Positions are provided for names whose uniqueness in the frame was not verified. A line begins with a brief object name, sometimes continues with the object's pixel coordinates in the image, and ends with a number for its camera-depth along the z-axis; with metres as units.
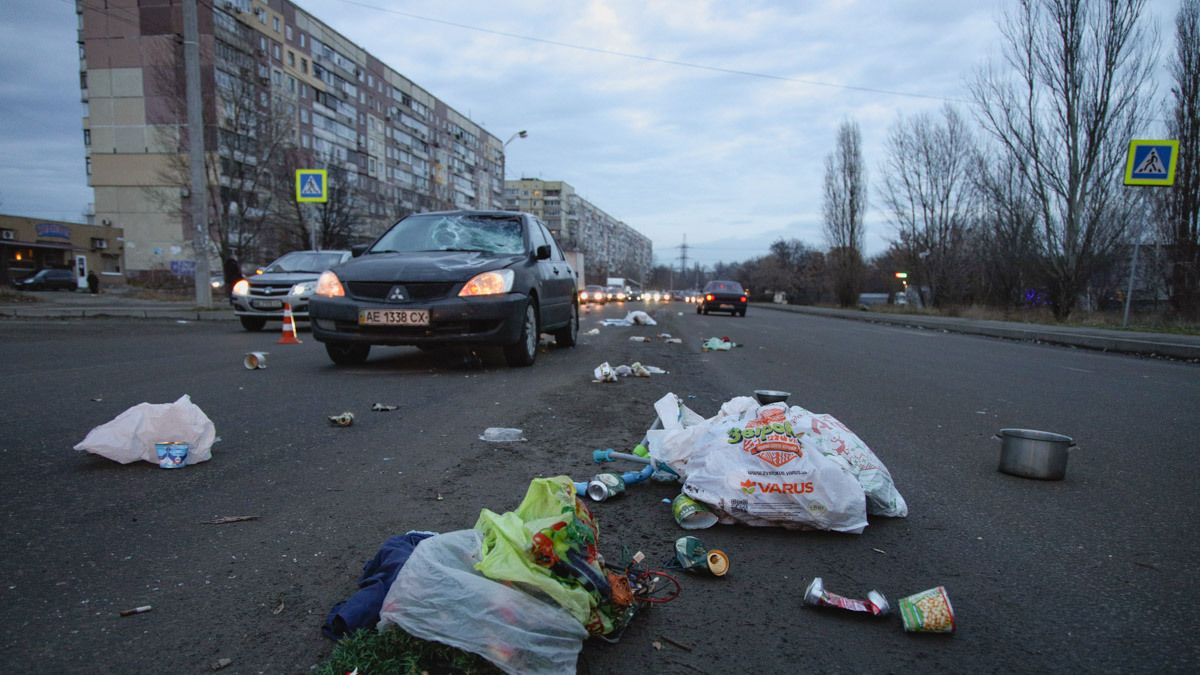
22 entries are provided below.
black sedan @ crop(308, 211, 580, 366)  5.78
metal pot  3.12
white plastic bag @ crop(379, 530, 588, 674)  1.39
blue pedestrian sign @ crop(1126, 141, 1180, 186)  13.04
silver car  11.41
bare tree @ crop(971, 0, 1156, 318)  19.33
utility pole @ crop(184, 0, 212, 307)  14.18
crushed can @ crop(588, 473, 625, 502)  2.64
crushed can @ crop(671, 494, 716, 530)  2.39
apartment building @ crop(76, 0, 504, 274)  22.58
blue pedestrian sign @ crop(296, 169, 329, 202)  14.97
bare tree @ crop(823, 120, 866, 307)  41.72
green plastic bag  1.48
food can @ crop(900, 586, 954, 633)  1.69
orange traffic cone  9.46
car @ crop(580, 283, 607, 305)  41.75
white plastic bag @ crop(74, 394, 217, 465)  2.93
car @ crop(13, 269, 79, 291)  36.16
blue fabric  1.55
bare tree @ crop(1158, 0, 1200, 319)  17.92
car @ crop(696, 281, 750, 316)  25.62
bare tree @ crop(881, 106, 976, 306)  33.66
